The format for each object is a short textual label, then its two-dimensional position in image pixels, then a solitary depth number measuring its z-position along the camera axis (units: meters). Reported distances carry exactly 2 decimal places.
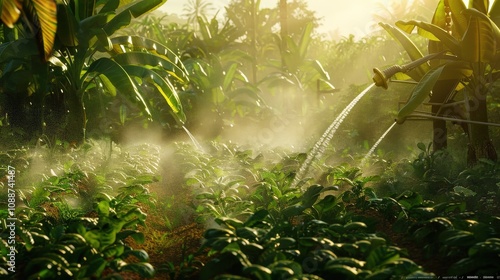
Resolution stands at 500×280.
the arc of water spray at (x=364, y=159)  6.81
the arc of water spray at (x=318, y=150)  6.27
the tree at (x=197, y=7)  46.50
